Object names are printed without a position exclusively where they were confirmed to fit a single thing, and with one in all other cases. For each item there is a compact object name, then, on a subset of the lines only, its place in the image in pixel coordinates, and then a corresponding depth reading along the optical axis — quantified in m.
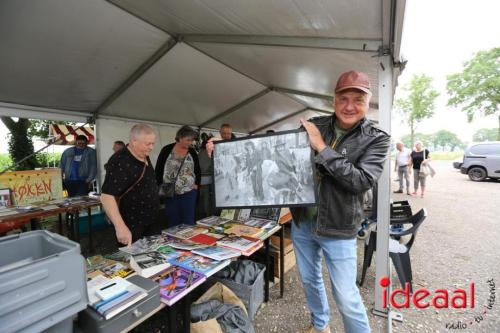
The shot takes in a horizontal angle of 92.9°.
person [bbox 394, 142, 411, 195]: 7.88
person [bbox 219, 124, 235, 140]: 4.43
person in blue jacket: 4.47
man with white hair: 1.84
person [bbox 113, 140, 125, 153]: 4.63
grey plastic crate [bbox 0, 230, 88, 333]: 0.73
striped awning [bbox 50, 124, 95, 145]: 5.96
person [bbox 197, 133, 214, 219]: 4.54
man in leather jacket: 1.34
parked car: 9.95
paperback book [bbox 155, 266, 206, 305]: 1.30
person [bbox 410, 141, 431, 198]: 7.31
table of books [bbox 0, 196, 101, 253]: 2.89
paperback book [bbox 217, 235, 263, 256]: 1.84
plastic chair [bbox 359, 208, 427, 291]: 2.59
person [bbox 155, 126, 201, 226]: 2.96
